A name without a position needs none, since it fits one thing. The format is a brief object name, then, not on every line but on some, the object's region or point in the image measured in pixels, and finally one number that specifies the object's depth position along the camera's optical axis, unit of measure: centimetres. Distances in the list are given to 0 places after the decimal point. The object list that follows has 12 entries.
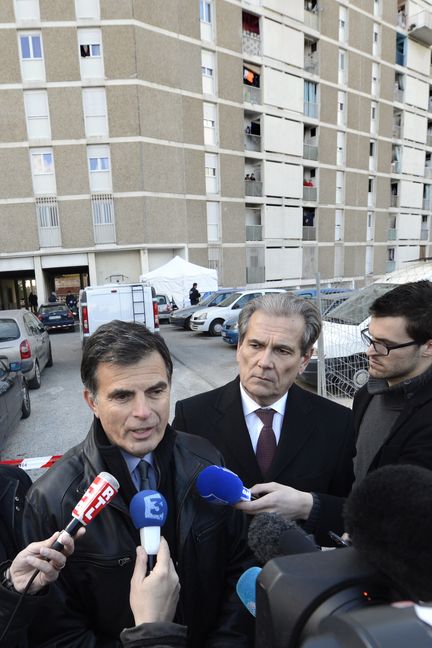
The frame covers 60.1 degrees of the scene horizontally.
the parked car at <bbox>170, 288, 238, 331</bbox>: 1488
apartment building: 1909
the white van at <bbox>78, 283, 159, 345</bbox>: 970
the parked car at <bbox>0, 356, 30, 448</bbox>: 461
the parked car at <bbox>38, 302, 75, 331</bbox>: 1566
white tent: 1878
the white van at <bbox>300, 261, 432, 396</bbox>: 596
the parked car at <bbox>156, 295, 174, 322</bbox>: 1752
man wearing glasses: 183
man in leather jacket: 126
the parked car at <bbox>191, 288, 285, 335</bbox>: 1332
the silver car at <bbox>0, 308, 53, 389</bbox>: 659
